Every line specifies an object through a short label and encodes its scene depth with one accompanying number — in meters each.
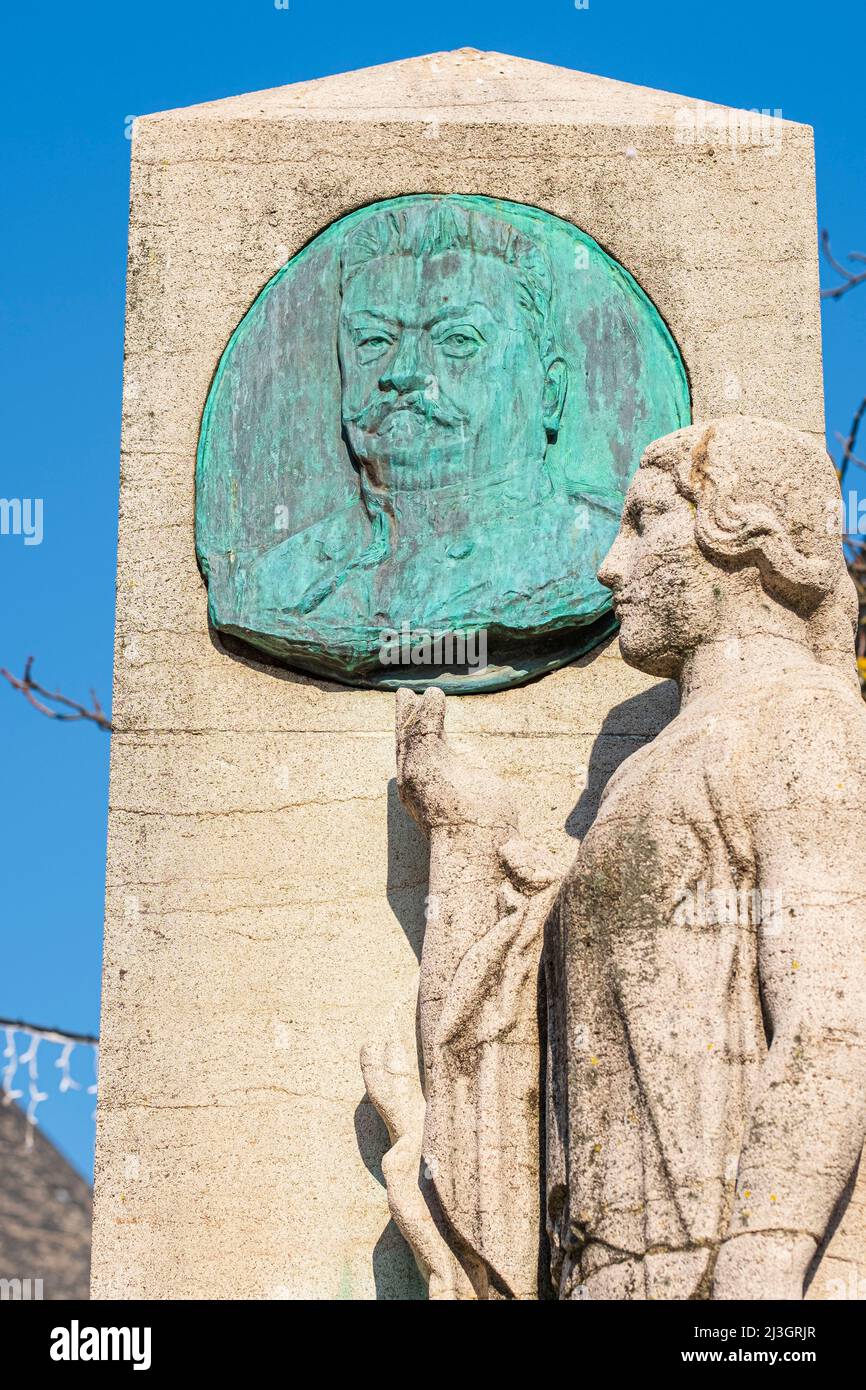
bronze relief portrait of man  7.16
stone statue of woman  5.48
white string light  11.41
